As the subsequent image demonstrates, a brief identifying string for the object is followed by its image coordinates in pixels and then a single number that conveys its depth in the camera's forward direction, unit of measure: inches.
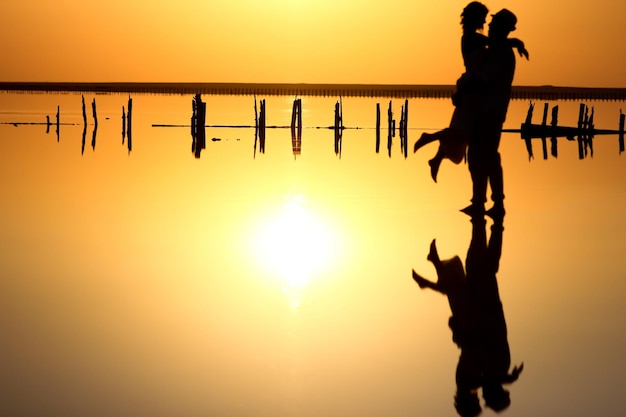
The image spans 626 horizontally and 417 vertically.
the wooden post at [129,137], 1126.5
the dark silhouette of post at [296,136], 1115.3
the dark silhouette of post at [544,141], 1067.3
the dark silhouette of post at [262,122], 1541.6
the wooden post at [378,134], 1194.9
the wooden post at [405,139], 1107.6
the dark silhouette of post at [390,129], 1165.6
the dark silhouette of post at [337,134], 1191.4
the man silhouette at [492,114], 495.5
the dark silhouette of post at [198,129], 1165.1
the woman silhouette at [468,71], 499.8
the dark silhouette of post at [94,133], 1152.6
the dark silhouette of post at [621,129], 1502.6
